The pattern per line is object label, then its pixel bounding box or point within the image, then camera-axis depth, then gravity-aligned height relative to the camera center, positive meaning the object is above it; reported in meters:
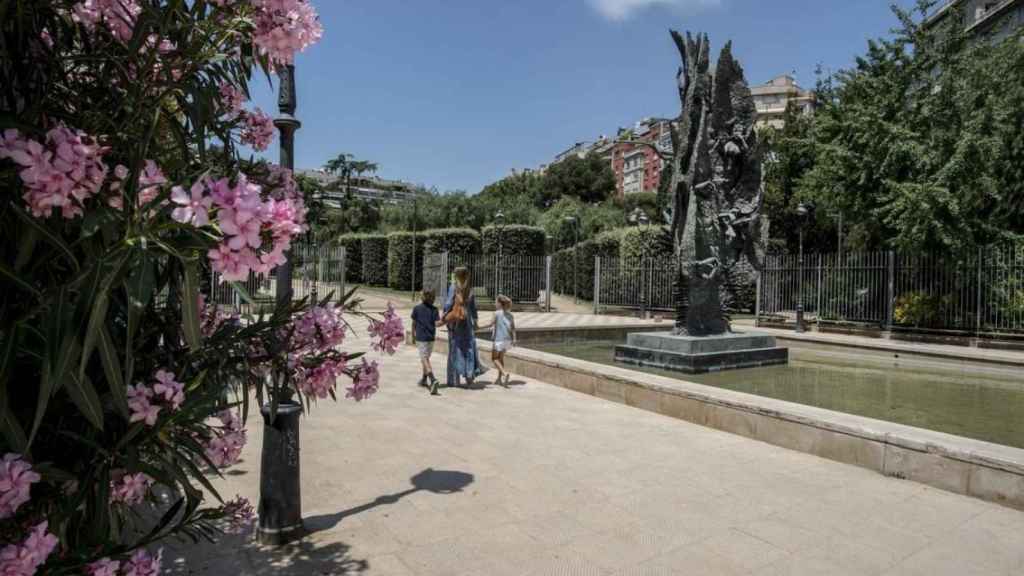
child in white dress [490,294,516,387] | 8.66 -0.78
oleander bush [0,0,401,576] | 1.28 +0.05
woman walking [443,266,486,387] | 8.50 -0.75
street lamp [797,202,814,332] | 16.43 -0.01
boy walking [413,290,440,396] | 8.18 -0.63
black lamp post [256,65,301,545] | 3.52 -1.15
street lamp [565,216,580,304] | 29.16 +0.48
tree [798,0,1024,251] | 14.95 +3.96
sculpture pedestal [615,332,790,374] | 9.30 -1.13
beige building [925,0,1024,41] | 37.41 +17.79
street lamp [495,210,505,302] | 22.97 +0.29
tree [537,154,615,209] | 72.69 +12.60
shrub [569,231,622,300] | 28.67 +1.56
